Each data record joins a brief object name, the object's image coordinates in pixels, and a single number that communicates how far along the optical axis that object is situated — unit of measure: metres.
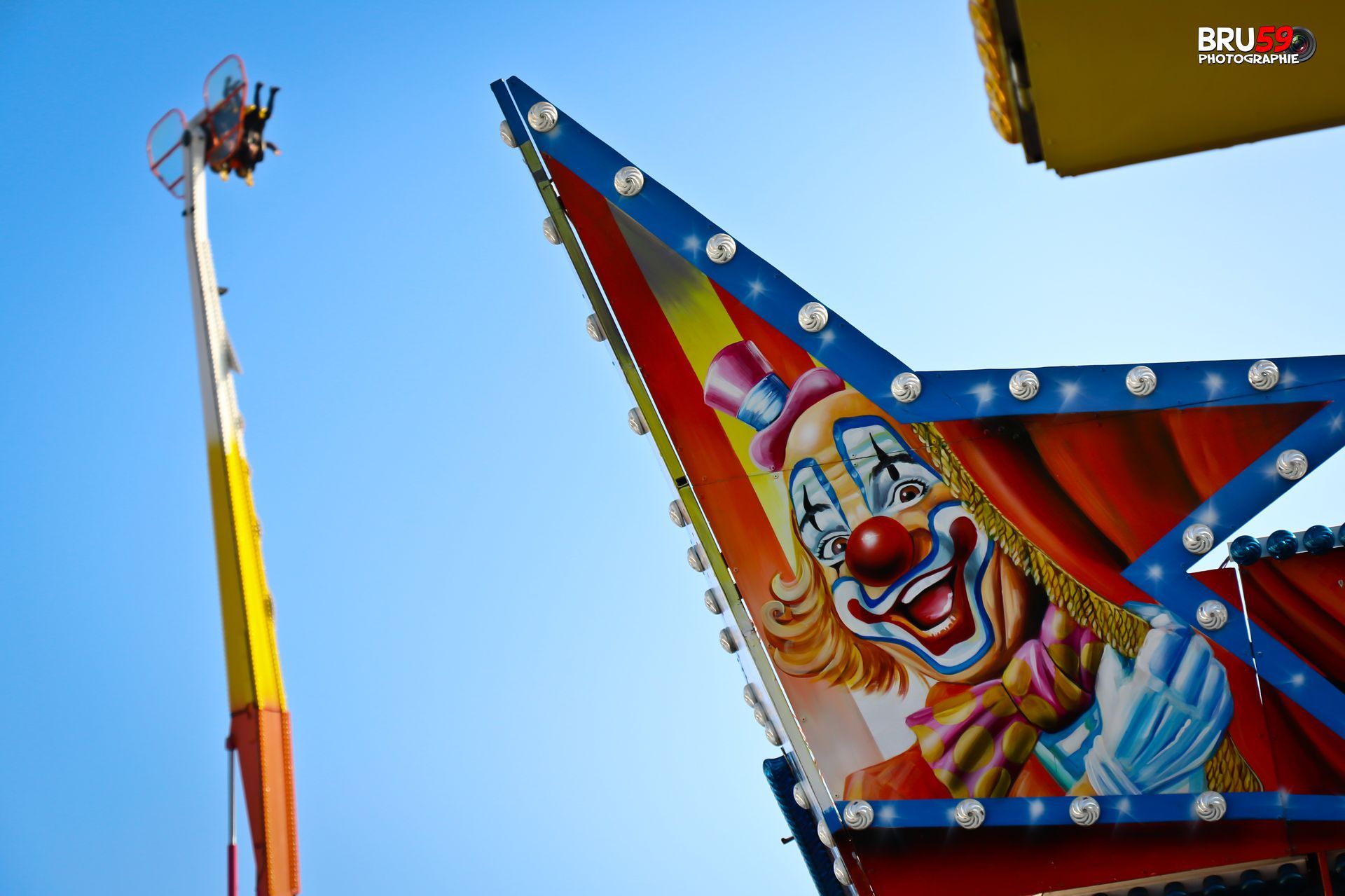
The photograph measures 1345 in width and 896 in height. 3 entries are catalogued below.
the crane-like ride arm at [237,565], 12.62
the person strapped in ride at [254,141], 14.29
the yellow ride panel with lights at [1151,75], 5.34
